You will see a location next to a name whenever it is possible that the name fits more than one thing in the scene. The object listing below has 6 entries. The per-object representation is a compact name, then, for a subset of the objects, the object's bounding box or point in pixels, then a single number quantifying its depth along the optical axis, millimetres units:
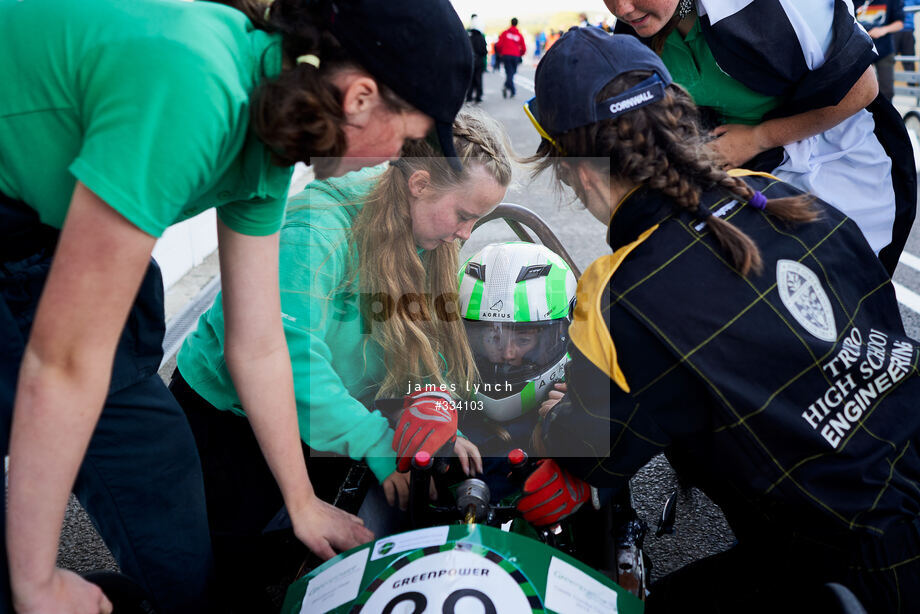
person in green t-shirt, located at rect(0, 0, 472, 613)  941
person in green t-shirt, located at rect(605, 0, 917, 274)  1871
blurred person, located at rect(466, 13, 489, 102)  9736
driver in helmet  2225
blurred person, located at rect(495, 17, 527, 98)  15711
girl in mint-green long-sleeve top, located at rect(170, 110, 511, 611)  1842
